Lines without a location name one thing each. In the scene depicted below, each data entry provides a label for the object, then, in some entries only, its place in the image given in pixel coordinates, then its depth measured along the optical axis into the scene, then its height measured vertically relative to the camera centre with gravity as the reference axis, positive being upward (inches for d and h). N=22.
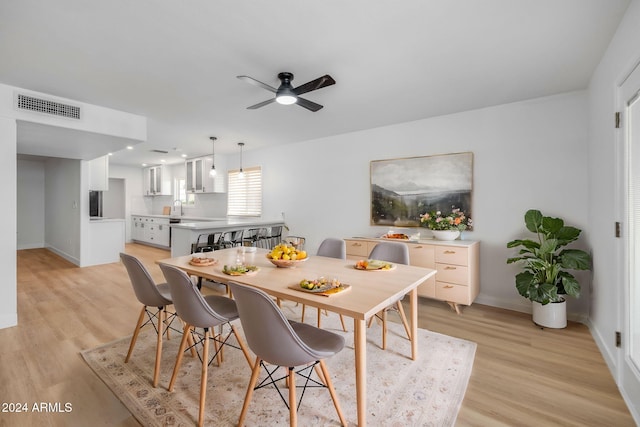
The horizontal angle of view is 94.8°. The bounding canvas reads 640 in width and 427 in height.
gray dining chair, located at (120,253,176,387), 82.2 -23.7
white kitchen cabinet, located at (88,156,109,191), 242.2 +32.1
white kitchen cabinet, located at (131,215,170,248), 299.9 -19.7
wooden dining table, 60.2 -18.3
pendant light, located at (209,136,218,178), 207.0 +52.2
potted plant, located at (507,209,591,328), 111.1 -22.0
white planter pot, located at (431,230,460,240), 143.6 -10.5
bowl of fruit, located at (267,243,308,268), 92.8 -14.3
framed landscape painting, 150.6 +14.2
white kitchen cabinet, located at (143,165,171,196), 333.1 +36.3
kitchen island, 173.9 -11.8
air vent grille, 119.6 +44.9
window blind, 252.7 +17.4
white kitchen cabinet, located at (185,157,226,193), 271.1 +33.3
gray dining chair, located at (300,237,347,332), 125.4 -15.8
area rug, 68.7 -47.3
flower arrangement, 144.6 -3.8
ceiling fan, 92.0 +41.1
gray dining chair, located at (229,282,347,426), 55.0 -25.2
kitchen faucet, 335.0 +10.5
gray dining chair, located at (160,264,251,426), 69.5 -24.9
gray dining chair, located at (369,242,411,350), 112.2 -15.7
